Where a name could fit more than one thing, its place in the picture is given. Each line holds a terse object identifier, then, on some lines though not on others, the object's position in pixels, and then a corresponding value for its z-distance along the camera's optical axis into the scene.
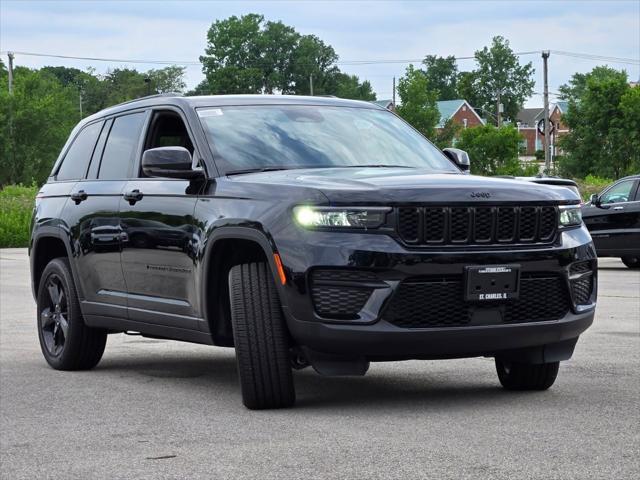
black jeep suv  6.73
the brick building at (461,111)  142.38
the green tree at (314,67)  144.88
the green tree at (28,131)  85.19
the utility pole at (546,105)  71.06
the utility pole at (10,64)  82.00
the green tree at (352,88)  147.12
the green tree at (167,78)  146.12
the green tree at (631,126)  70.12
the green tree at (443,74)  164.75
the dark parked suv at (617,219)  21.52
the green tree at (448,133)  91.56
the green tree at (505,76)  149.38
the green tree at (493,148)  76.31
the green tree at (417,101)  79.88
